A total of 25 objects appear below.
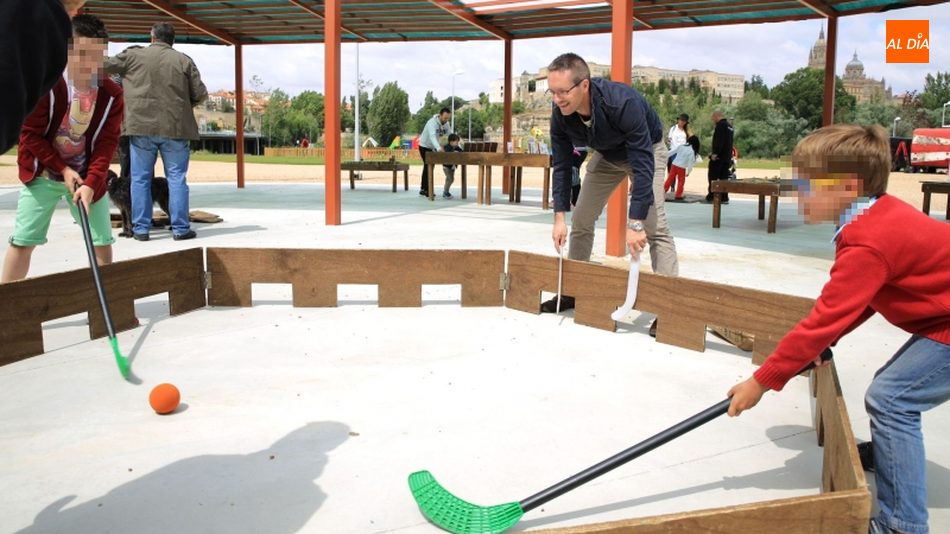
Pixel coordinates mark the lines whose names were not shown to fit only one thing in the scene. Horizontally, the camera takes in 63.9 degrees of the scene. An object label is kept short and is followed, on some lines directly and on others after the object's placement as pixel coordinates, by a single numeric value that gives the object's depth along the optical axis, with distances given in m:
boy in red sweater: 2.17
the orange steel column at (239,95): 14.89
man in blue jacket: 4.29
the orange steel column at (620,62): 7.35
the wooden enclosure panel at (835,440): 2.07
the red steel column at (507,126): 14.68
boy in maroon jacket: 4.20
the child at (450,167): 14.54
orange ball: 3.23
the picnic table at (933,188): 9.80
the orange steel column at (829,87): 11.72
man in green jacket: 7.56
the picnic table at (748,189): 9.44
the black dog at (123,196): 8.05
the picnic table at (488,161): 12.25
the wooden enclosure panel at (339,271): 5.21
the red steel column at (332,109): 9.16
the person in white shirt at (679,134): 14.97
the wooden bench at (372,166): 15.06
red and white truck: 30.48
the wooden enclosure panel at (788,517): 1.88
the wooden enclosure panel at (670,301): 3.99
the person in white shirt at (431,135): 14.56
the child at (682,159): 15.05
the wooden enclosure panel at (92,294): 3.94
